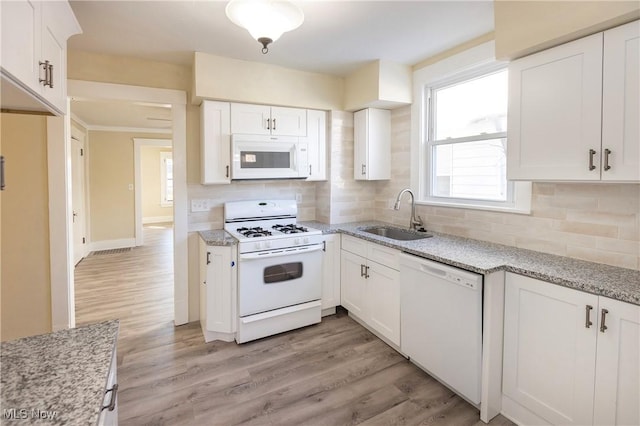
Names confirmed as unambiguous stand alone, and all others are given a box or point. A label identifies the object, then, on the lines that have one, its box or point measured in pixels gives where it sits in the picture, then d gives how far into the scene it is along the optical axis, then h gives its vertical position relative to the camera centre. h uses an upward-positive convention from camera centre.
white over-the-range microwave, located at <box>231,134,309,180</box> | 3.11 +0.42
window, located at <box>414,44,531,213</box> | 2.58 +0.55
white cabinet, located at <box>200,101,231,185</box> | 3.01 +0.53
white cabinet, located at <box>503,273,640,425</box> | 1.48 -0.78
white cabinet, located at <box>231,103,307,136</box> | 3.12 +0.78
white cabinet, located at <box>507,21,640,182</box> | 1.58 +0.48
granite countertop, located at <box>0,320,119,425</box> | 0.76 -0.48
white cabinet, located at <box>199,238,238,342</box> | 2.81 -0.76
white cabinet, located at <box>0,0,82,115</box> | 1.07 +0.54
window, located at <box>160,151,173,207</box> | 10.23 +0.60
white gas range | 2.80 -0.67
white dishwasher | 1.96 -0.80
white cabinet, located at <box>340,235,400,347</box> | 2.63 -0.75
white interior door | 5.47 +0.11
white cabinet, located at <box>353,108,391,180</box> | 3.45 +0.59
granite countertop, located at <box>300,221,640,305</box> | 1.57 -0.38
